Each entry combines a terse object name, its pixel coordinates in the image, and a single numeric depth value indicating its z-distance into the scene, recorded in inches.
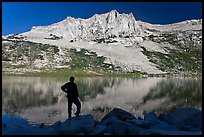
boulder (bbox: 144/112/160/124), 359.4
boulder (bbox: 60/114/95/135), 284.9
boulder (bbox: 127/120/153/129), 321.8
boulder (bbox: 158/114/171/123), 389.4
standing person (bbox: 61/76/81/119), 376.7
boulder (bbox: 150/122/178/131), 305.0
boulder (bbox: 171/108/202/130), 341.0
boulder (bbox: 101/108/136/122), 383.9
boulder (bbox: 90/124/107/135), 283.9
